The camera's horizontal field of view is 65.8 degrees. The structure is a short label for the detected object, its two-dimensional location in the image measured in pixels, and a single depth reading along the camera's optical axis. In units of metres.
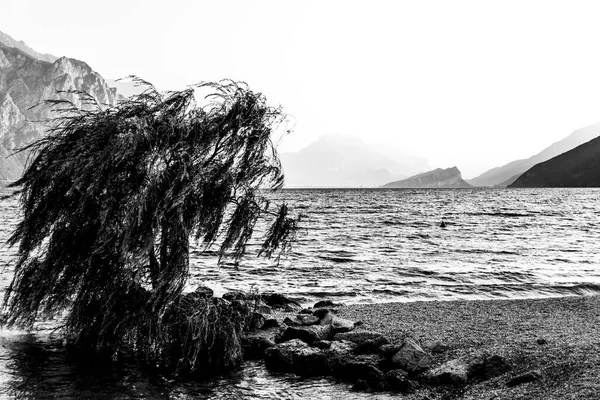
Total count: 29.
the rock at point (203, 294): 14.92
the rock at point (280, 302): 20.77
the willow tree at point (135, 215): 12.59
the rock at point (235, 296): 18.21
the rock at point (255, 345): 14.37
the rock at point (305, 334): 14.70
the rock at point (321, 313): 17.26
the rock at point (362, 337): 13.74
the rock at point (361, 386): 11.51
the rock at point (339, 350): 13.03
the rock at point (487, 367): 11.05
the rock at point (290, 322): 16.64
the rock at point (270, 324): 16.83
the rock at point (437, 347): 13.20
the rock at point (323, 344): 13.76
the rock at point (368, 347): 13.48
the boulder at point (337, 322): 15.46
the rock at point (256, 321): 16.70
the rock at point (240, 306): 16.20
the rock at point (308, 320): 16.72
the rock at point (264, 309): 19.48
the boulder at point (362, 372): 11.62
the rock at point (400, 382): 11.28
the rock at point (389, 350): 12.92
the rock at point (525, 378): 10.12
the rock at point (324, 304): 21.34
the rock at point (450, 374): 11.06
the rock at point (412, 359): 12.01
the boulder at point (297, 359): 12.84
